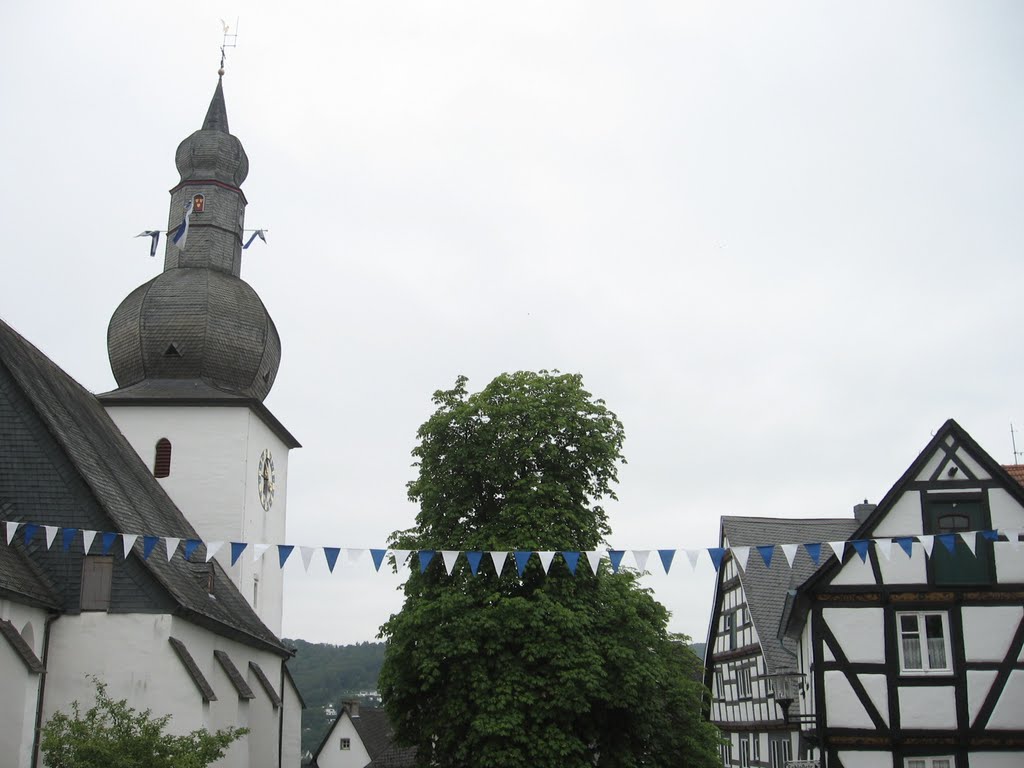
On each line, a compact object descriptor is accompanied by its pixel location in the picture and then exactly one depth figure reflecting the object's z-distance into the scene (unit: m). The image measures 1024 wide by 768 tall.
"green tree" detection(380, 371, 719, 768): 22.30
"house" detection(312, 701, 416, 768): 61.50
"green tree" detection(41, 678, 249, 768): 16.75
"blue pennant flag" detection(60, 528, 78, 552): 20.09
